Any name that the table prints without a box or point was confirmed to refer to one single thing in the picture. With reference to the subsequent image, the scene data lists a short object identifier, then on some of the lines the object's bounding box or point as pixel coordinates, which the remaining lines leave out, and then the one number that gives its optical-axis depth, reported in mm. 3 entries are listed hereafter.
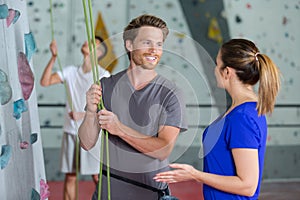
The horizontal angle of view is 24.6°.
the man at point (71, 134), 6852
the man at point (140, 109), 2950
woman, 3076
